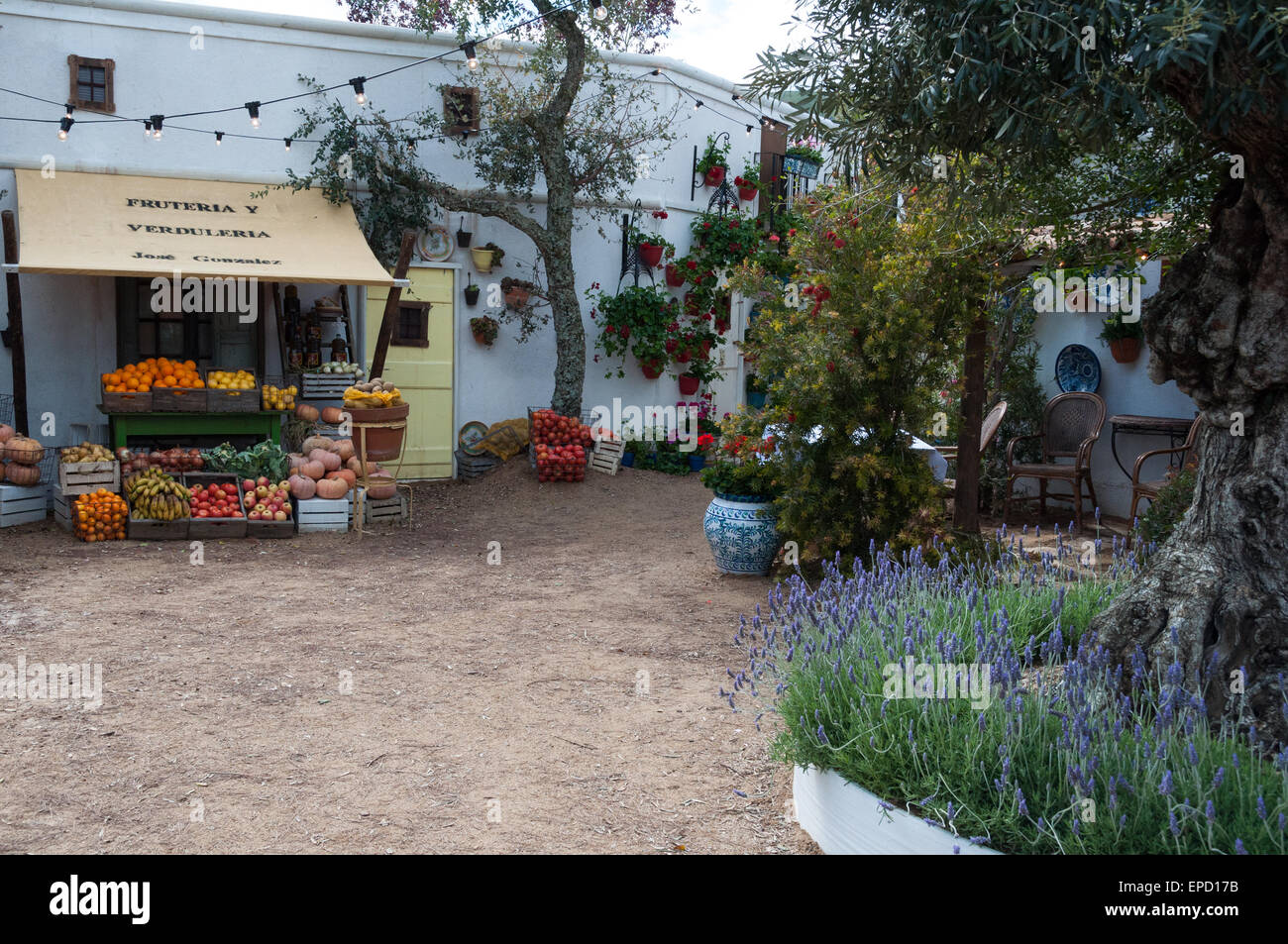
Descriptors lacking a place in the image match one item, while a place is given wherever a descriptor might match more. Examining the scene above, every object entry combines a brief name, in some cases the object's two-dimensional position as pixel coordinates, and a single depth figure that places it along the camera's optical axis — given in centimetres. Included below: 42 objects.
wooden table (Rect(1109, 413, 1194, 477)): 852
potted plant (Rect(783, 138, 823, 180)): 1312
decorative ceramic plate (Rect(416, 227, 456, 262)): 1149
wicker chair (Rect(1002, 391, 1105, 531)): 884
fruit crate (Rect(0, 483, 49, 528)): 862
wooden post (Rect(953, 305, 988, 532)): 659
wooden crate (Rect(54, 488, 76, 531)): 848
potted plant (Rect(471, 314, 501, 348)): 1168
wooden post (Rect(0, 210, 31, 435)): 937
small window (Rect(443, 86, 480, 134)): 1132
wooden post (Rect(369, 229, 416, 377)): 1034
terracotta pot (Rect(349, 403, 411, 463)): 925
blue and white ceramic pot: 695
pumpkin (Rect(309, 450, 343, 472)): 904
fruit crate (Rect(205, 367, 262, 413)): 919
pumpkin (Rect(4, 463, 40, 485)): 870
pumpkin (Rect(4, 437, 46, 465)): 873
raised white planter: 280
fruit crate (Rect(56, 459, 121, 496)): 842
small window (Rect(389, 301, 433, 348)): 1150
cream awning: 906
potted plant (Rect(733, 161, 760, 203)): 1294
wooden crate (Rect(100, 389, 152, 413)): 888
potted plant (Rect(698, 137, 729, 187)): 1266
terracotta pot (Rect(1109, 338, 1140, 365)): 902
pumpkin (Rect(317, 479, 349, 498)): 888
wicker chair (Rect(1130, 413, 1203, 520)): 743
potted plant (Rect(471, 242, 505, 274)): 1156
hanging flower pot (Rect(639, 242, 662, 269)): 1216
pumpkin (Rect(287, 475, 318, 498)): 884
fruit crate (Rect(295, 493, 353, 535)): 882
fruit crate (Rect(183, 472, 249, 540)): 839
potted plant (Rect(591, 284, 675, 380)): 1209
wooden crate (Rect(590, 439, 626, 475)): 1163
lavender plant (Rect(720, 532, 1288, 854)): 252
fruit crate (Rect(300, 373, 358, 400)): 1023
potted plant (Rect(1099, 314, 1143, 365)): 895
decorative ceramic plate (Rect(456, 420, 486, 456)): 1180
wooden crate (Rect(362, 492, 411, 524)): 927
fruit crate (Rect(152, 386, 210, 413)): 902
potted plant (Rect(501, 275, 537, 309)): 1171
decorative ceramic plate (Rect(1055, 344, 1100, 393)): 951
